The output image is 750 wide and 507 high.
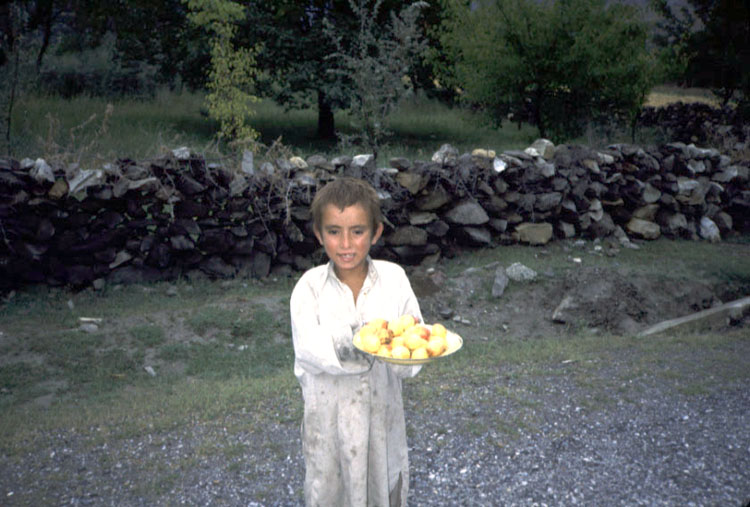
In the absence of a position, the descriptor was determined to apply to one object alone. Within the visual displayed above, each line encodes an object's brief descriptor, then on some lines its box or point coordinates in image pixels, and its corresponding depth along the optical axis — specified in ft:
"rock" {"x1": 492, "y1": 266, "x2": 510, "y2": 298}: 24.16
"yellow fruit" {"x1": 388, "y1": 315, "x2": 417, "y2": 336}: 7.75
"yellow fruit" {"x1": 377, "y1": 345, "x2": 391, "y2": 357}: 7.17
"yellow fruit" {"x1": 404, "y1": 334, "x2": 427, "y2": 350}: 7.50
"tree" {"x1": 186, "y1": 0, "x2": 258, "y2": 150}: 40.96
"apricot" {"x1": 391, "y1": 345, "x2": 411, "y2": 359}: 7.24
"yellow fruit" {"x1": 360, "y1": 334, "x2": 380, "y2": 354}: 7.29
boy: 7.97
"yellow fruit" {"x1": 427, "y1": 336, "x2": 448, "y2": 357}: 7.55
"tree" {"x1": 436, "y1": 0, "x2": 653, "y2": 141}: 38.47
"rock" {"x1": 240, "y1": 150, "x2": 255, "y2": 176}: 24.64
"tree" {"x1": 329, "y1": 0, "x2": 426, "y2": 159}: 36.09
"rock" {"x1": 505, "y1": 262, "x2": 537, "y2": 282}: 25.20
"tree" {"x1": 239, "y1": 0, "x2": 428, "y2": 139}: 48.52
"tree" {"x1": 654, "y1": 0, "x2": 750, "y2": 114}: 55.83
